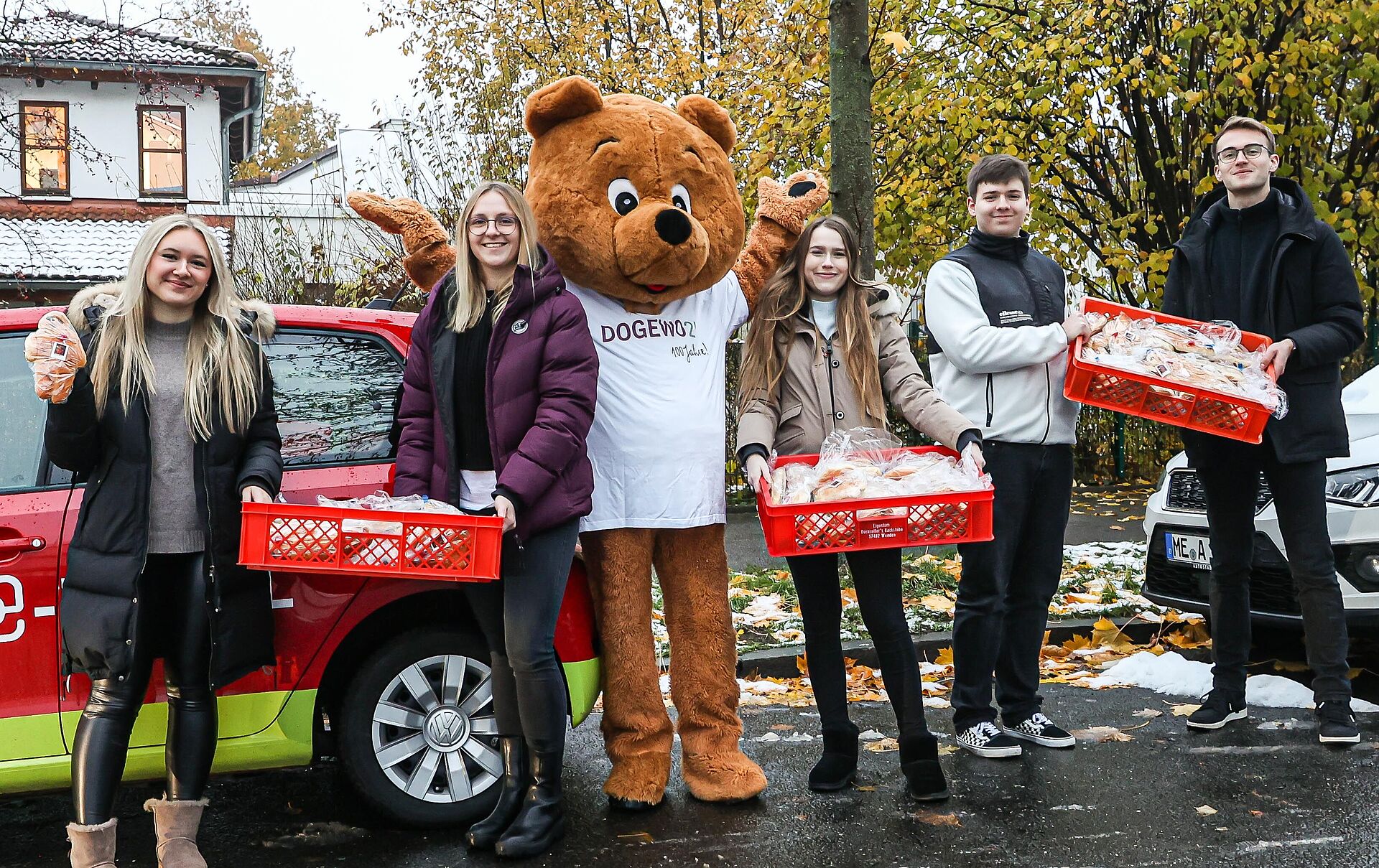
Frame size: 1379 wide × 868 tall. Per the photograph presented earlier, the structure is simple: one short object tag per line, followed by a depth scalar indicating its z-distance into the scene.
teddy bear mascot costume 4.03
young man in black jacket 4.65
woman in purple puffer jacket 3.71
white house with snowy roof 21.61
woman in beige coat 4.14
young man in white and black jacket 4.43
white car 5.01
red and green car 3.56
